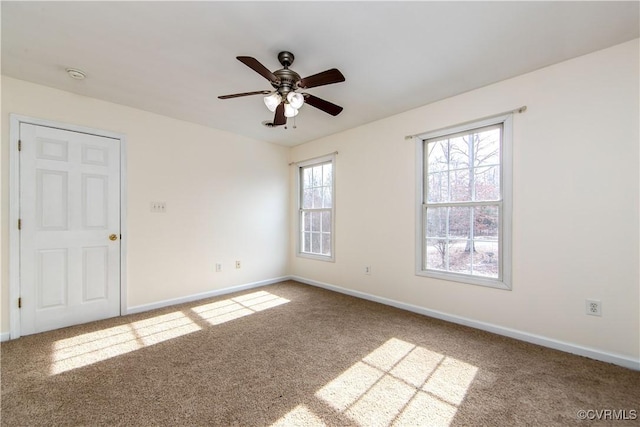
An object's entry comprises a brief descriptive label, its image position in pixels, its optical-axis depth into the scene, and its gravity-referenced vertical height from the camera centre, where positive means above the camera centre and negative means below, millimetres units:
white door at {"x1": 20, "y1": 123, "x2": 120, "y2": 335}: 2654 -151
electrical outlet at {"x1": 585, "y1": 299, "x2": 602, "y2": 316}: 2176 -754
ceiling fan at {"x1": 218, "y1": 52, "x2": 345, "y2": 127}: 1928 +979
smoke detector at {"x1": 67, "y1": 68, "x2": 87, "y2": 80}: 2430 +1285
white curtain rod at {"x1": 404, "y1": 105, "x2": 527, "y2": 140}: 2520 +982
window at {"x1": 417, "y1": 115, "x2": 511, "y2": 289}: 2688 +115
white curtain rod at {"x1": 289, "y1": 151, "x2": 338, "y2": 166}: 4269 +941
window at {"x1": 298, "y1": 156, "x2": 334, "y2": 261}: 4418 +101
